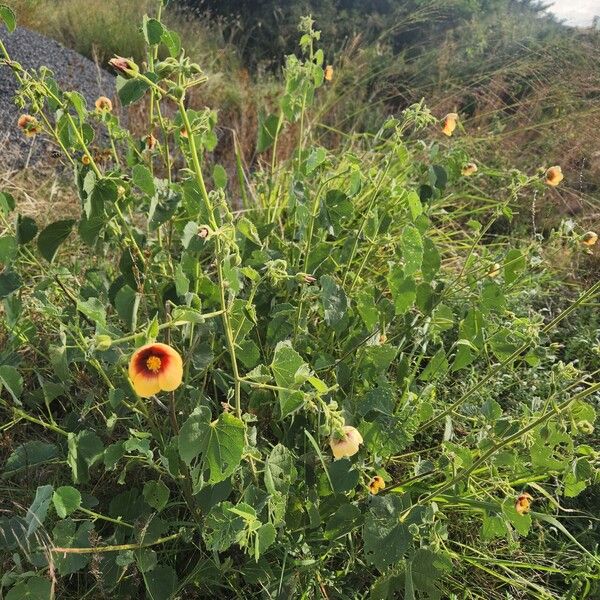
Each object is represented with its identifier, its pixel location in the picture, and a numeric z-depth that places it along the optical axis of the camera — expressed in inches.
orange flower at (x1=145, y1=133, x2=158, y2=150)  55.2
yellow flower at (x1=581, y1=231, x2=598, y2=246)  55.2
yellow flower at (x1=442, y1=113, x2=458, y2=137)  67.9
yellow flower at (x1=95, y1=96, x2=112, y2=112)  56.0
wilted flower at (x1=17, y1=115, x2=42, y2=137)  50.4
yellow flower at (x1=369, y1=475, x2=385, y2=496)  52.1
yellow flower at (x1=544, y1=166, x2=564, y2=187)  62.3
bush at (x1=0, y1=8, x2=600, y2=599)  41.0
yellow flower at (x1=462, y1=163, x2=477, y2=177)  66.1
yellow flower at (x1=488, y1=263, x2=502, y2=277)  59.1
